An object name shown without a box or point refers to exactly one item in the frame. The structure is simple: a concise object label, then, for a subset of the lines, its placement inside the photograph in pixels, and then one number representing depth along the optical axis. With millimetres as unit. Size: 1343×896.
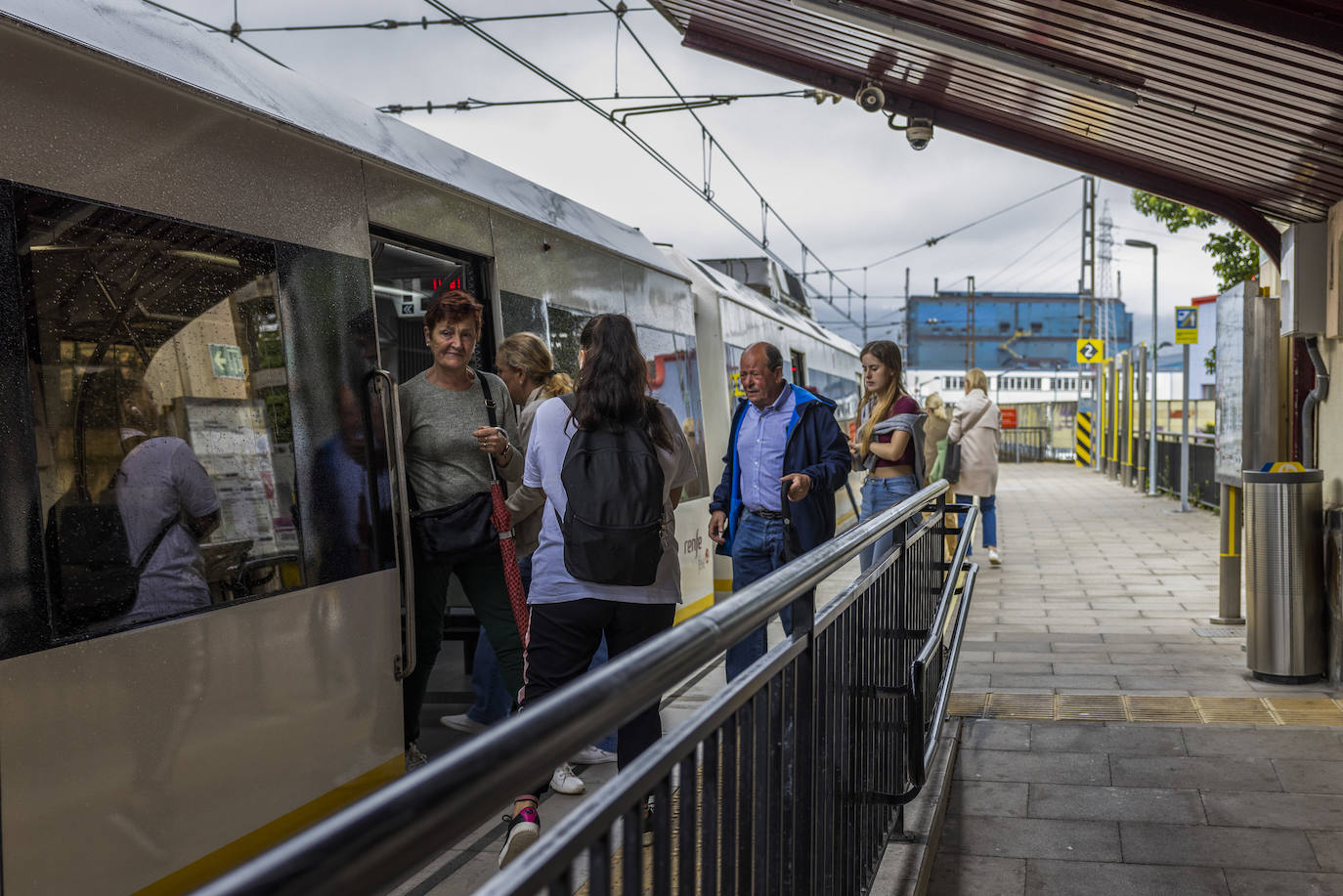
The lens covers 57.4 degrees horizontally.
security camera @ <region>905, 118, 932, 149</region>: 7602
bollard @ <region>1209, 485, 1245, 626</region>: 8102
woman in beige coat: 10922
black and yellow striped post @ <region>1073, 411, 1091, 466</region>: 32969
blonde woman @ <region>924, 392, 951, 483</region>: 11023
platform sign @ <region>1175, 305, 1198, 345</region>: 16688
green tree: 15953
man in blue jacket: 5316
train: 3008
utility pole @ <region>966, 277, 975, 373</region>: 58875
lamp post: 20562
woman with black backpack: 3881
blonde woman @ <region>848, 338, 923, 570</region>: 6660
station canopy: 4887
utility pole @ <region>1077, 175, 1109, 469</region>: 38469
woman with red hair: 4793
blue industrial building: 87500
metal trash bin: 6363
